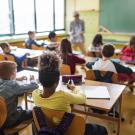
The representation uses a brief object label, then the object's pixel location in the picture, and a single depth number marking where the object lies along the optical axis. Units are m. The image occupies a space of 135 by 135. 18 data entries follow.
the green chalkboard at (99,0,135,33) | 6.61
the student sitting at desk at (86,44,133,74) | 2.98
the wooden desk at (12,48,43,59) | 4.42
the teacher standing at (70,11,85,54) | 6.68
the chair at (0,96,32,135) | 1.99
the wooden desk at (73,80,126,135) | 2.04
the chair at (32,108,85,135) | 1.67
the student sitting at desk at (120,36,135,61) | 4.11
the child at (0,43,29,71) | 4.14
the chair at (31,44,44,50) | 5.67
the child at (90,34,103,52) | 4.77
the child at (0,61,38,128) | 2.18
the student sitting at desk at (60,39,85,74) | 3.66
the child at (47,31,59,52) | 4.50
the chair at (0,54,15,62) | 4.07
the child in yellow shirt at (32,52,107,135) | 1.78
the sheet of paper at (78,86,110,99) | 2.21
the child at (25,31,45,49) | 5.74
